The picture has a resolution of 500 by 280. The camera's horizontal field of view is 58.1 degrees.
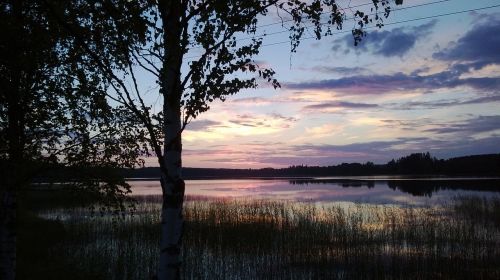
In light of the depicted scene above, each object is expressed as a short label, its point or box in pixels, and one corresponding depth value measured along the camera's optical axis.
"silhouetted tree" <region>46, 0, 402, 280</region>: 6.07
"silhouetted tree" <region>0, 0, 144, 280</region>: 9.05
